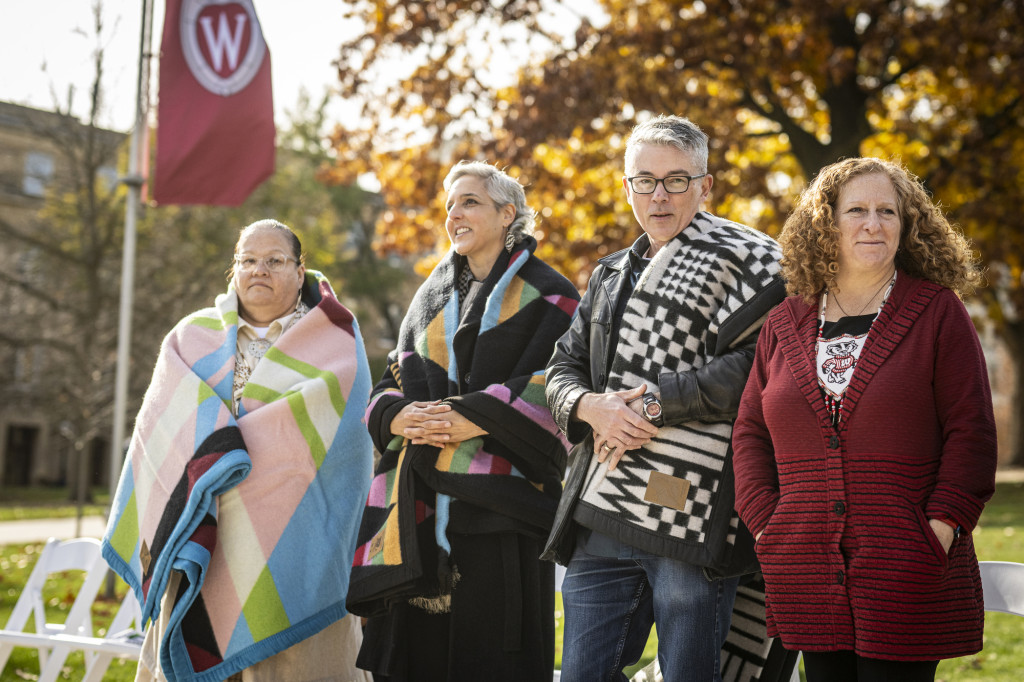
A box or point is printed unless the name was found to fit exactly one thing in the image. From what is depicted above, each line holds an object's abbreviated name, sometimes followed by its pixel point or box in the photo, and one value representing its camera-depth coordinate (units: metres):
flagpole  7.55
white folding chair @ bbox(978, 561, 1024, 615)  3.32
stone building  16.92
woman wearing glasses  3.77
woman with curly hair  2.39
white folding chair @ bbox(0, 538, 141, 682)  4.41
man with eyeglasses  2.89
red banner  7.50
